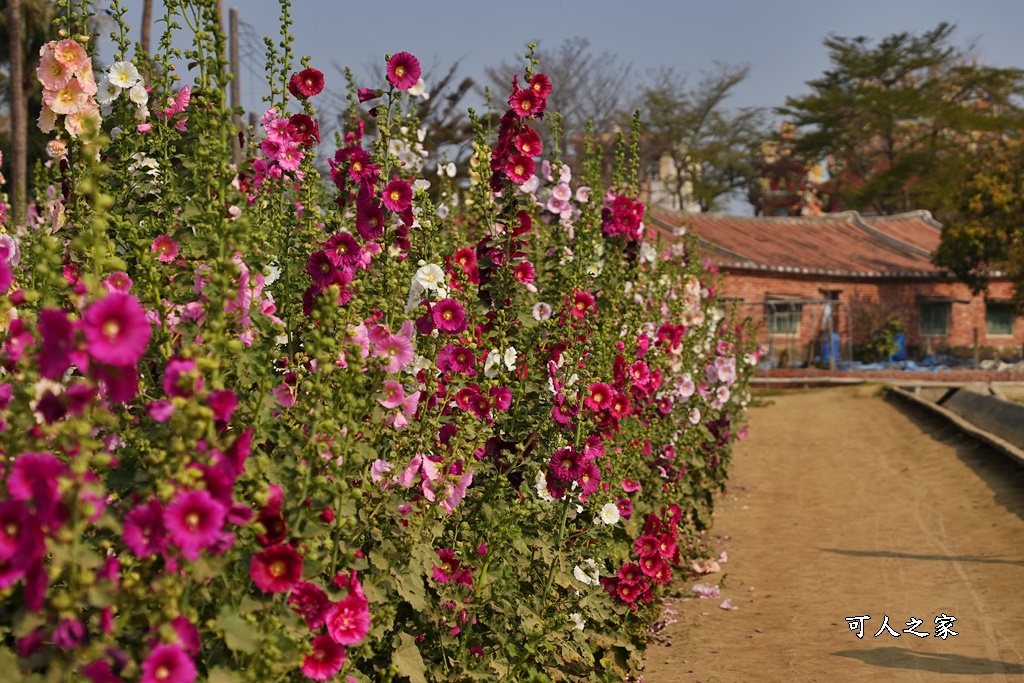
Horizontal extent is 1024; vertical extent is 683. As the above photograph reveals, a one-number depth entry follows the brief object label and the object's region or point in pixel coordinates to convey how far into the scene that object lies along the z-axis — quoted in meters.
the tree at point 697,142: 44.72
